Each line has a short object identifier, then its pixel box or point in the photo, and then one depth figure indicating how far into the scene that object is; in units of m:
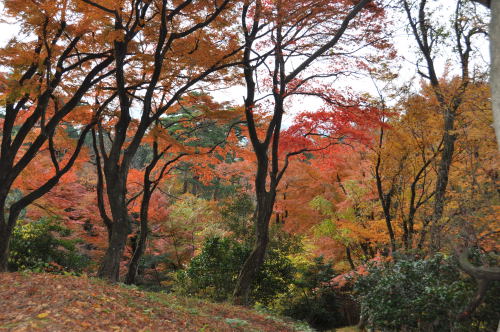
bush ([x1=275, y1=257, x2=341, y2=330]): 13.64
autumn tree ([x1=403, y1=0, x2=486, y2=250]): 8.59
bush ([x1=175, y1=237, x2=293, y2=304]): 11.03
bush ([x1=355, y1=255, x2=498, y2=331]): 5.71
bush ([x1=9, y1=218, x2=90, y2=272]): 11.75
